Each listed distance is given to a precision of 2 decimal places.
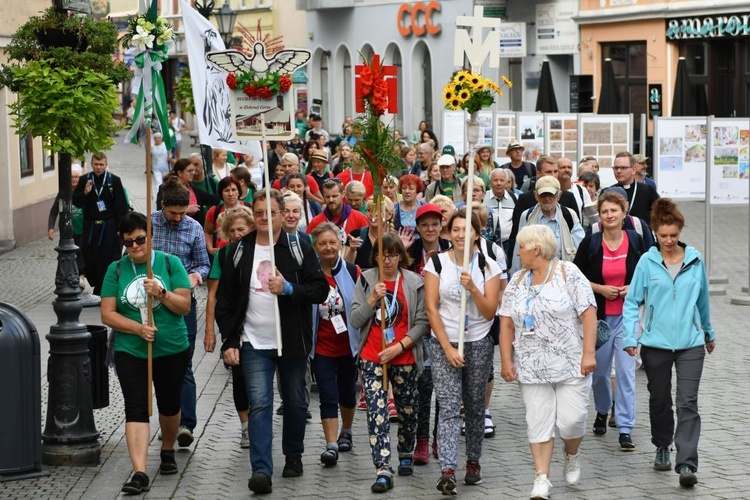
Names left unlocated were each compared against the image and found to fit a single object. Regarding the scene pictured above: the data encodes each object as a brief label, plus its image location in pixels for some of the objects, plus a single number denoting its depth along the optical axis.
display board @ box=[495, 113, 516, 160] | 24.28
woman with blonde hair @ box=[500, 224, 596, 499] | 8.77
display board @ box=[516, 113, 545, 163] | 23.33
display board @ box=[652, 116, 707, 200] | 19.03
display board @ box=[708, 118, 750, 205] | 18.67
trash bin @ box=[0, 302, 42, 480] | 9.17
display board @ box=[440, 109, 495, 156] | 26.83
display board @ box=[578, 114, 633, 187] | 21.48
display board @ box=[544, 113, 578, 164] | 22.41
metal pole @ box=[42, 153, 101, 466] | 9.80
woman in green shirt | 9.08
